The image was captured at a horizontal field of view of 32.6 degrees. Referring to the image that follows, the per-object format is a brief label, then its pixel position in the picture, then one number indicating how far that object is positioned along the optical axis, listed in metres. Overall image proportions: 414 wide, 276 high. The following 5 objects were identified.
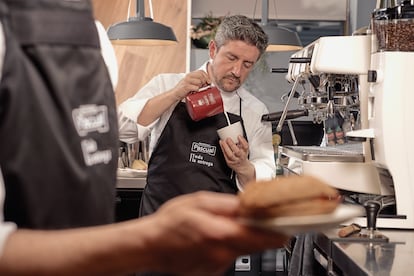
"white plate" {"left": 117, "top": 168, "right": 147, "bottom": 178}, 4.12
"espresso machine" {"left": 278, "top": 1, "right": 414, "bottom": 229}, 2.30
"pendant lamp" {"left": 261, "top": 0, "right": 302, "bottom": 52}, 4.20
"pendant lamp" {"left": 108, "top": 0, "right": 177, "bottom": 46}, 3.45
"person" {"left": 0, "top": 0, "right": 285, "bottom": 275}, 0.69
